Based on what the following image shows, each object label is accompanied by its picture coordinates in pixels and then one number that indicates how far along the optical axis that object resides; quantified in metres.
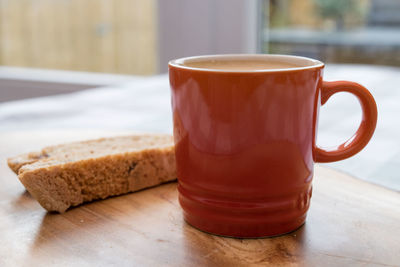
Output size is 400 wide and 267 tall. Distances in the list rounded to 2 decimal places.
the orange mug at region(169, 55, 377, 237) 0.41
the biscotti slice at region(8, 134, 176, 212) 0.49
